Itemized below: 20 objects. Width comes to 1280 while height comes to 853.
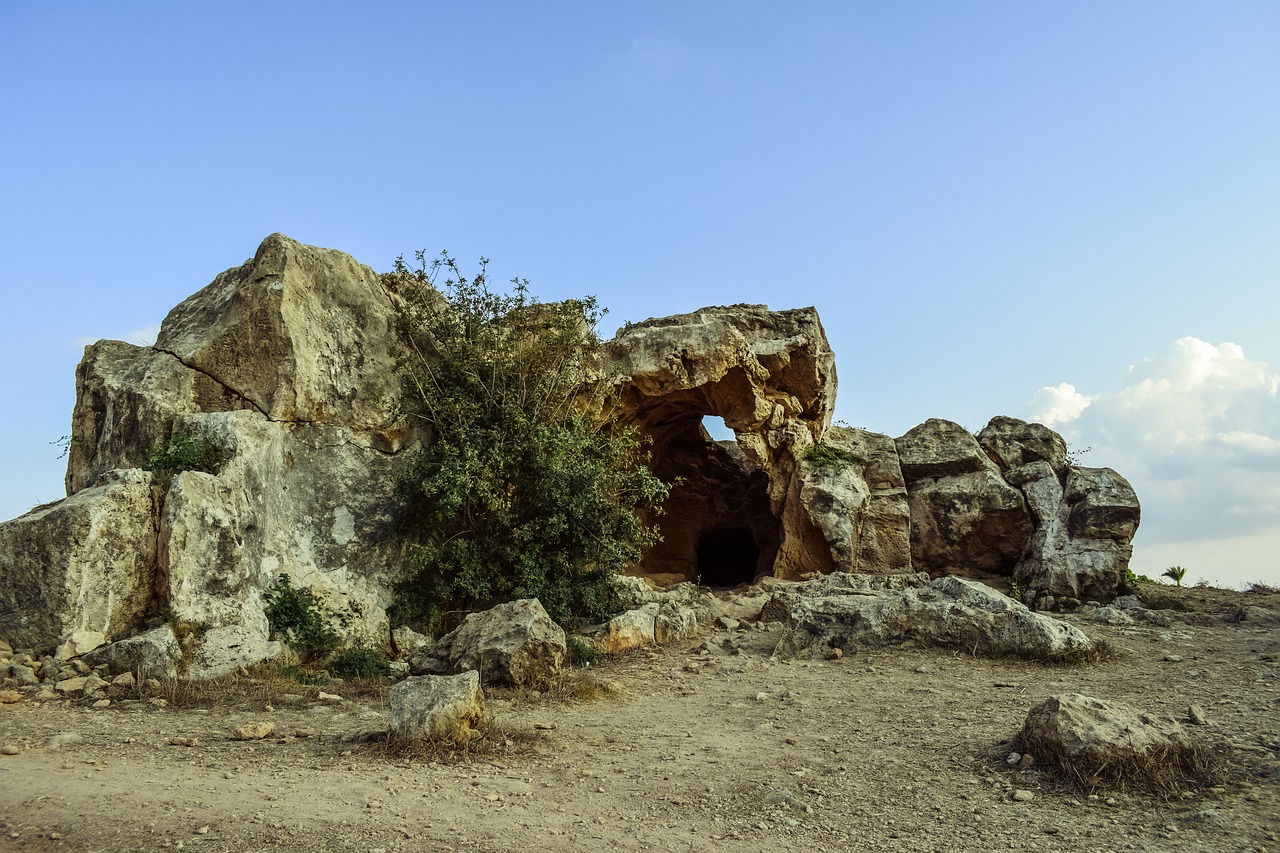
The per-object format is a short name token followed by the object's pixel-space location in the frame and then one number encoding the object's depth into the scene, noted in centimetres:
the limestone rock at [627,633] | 1034
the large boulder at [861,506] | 1529
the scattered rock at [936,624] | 916
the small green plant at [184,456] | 970
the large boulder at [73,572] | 850
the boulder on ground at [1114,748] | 529
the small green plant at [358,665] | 935
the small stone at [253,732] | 662
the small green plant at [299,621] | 968
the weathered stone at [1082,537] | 1437
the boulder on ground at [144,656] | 821
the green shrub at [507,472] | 1120
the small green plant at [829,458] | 1594
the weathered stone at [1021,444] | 1636
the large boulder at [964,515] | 1593
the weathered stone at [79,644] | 834
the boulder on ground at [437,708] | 616
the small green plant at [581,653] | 975
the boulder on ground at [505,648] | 828
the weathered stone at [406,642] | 1054
